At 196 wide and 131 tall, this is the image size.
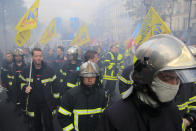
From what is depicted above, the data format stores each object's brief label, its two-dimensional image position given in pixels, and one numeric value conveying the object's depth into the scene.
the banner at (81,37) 9.53
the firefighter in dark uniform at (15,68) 5.44
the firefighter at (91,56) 4.62
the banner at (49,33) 8.43
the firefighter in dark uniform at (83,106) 2.47
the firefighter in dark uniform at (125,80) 3.23
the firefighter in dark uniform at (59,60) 7.58
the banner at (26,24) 5.29
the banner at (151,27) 4.08
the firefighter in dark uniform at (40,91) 3.86
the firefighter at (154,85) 1.17
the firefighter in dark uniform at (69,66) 4.85
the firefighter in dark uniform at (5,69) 6.43
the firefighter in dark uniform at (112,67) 6.42
